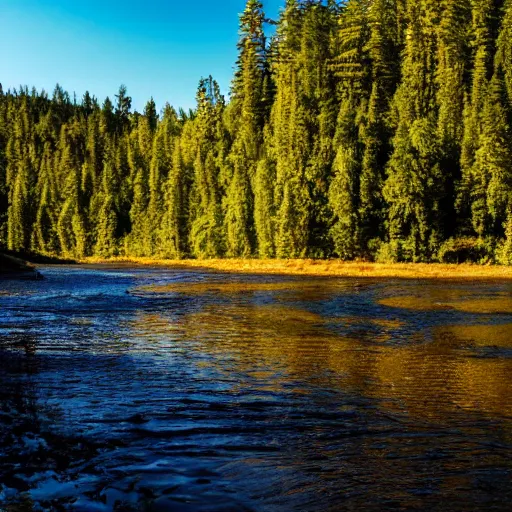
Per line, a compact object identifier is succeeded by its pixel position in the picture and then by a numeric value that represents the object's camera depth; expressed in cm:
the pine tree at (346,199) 7138
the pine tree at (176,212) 10410
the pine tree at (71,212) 13262
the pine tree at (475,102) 6894
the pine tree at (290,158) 7600
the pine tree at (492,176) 6581
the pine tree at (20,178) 14200
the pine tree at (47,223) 13962
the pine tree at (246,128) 8700
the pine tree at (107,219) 12581
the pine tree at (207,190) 9369
